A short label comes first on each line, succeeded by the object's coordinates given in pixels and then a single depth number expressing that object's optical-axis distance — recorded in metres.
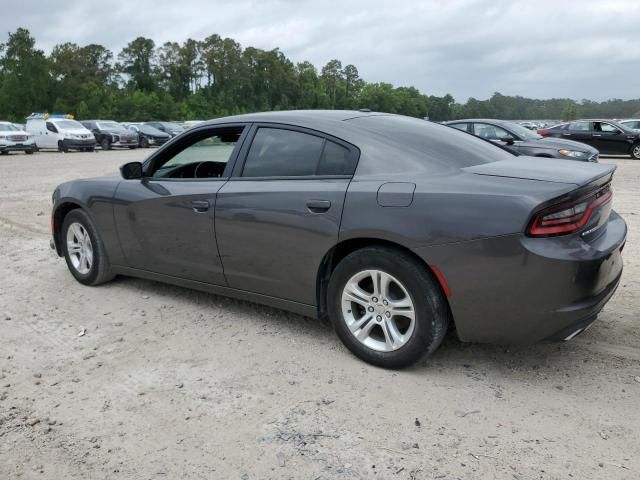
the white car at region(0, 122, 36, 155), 26.66
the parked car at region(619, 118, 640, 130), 22.64
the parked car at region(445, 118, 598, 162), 12.01
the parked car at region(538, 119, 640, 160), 20.06
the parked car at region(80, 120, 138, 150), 31.59
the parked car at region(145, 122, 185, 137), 35.81
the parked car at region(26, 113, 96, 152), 28.28
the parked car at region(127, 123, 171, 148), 33.56
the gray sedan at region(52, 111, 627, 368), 2.99
